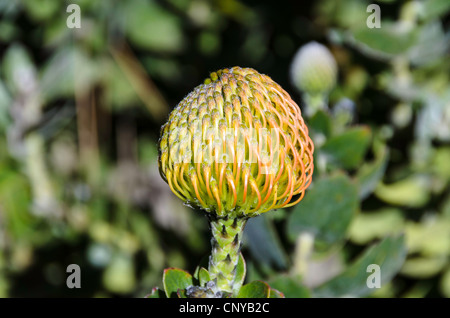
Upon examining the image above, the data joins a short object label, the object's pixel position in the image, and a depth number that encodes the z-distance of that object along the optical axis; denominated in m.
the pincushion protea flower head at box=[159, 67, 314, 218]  0.53
